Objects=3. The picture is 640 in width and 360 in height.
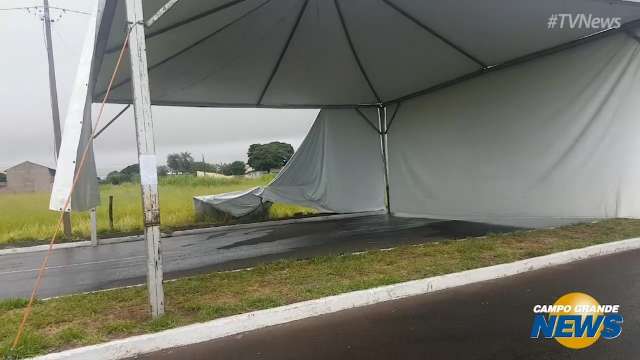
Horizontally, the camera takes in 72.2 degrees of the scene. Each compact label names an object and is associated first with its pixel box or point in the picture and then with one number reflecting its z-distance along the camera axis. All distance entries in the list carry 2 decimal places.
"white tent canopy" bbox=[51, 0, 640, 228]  7.84
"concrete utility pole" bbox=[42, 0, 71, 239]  12.02
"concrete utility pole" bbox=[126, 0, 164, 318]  4.37
